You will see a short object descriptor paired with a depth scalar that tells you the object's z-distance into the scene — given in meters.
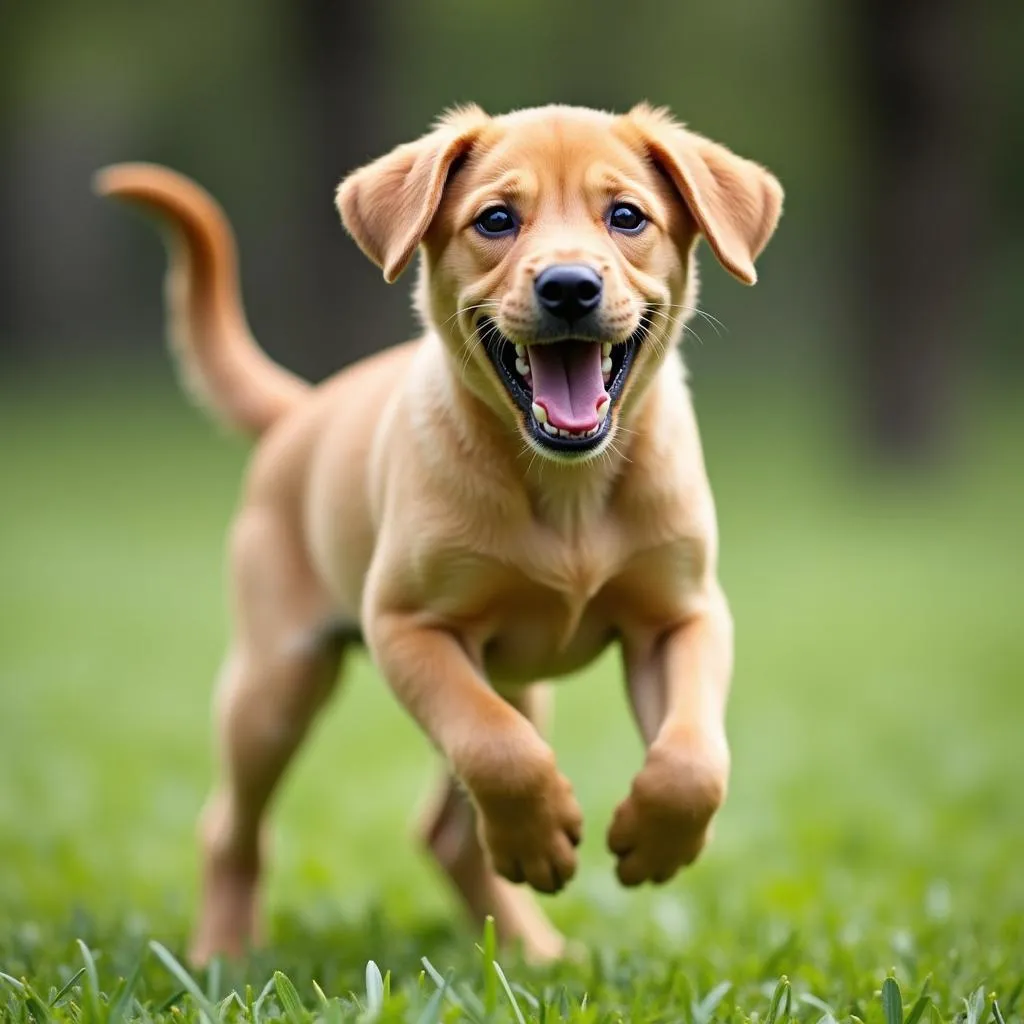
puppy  3.77
